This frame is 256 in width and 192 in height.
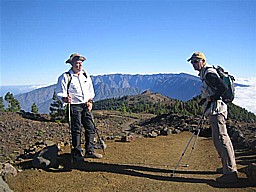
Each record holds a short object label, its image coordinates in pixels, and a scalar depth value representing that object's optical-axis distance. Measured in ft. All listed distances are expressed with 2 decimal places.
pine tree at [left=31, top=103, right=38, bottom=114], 213.25
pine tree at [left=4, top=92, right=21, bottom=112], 222.48
